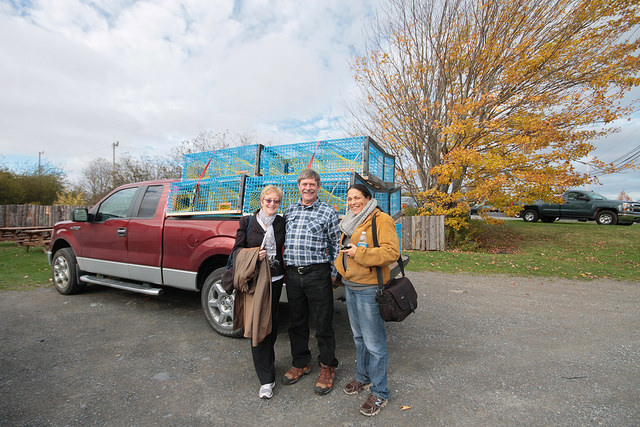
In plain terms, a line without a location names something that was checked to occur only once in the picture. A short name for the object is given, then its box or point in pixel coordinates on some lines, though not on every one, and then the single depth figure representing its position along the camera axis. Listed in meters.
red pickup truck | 3.81
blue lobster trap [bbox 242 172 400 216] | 3.56
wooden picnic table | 10.23
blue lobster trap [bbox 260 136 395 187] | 3.75
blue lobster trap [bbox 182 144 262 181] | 4.17
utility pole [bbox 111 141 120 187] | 20.34
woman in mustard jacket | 2.37
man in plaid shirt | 2.74
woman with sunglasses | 2.73
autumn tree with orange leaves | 9.48
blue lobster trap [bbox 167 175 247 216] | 3.99
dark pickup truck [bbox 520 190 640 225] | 16.20
